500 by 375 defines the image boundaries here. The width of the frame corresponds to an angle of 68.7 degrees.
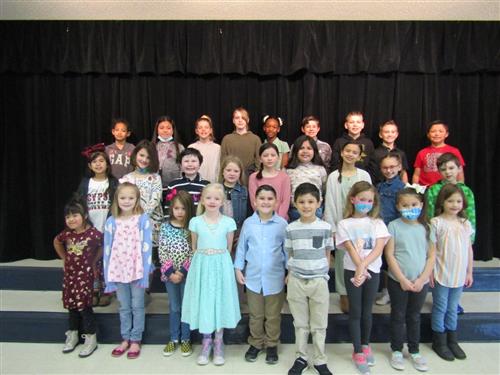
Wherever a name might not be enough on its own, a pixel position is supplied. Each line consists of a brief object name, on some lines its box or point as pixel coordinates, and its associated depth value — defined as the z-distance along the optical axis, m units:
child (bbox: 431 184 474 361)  2.33
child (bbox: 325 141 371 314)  2.58
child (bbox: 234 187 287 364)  2.26
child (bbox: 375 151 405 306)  2.62
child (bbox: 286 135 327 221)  2.76
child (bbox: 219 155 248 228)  2.56
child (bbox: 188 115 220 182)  3.24
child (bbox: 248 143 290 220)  2.59
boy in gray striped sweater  2.14
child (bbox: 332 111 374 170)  3.25
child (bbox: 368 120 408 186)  3.24
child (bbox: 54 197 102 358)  2.38
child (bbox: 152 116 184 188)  3.13
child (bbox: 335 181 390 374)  2.22
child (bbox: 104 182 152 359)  2.33
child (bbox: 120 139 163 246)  2.69
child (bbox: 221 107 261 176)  3.30
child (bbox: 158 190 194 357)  2.34
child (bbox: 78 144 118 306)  2.74
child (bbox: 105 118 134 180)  3.30
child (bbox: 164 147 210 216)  2.59
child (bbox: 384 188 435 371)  2.25
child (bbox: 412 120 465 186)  3.27
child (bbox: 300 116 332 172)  3.30
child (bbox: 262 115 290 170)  3.41
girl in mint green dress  2.23
